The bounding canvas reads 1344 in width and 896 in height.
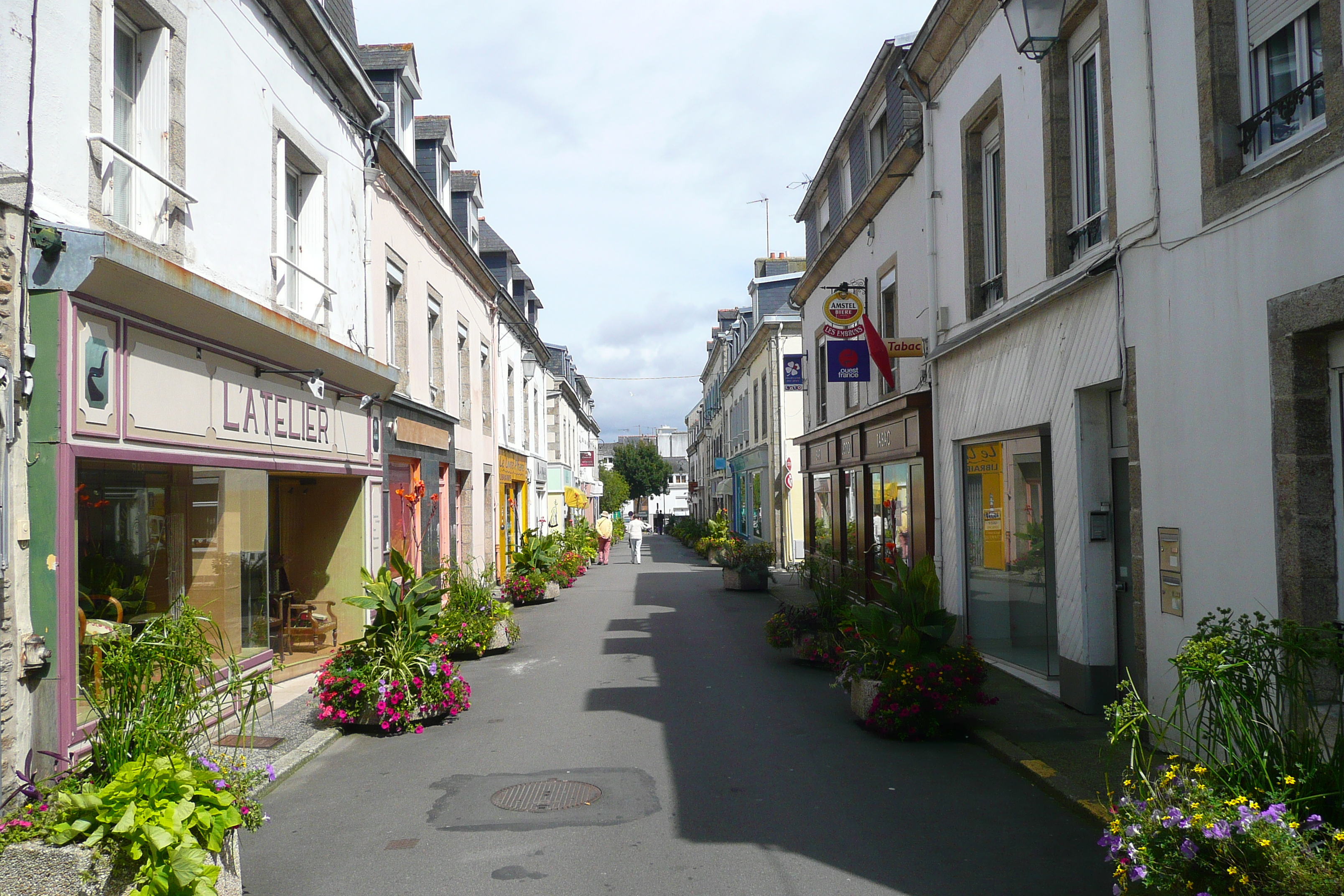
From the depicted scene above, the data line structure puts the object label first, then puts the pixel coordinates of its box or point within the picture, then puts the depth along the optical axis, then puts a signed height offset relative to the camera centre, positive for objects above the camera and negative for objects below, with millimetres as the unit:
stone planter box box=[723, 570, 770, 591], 19219 -1795
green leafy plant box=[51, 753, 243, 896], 3633 -1191
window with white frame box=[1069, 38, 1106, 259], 7832 +2656
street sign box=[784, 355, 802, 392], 20500 +2338
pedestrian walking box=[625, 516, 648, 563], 30812 -1329
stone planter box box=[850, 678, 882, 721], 7379 -1575
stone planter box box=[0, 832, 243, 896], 3539 -1314
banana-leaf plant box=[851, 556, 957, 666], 7324 -1024
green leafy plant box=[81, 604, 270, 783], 4383 -904
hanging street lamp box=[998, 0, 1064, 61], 7426 +3436
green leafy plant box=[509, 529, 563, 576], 18422 -1229
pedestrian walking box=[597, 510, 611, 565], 30547 -1496
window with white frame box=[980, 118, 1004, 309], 10070 +2778
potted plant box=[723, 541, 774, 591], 19172 -1546
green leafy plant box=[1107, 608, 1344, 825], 3506 -885
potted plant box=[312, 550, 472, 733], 7578 -1355
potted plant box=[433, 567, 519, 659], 10492 -1363
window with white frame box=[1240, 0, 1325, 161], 5254 +2195
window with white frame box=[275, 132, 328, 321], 9344 +2655
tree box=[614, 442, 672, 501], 79812 +1817
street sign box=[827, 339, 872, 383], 13766 +1702
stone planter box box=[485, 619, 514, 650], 11617 -1688
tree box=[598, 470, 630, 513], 65000 -69
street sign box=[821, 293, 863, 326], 13062 +2315
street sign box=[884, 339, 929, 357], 11766 +1601
